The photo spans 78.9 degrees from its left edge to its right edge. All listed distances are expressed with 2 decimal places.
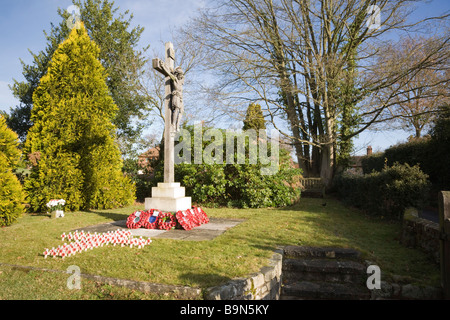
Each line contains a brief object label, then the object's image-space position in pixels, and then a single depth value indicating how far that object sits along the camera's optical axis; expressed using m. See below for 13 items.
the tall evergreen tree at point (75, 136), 8.81
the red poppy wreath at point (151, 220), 6.27
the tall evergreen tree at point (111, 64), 16.52
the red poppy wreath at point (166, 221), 6.25
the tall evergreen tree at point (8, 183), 6.71
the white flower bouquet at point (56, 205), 8.01
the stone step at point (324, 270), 4.01
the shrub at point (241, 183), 10.23
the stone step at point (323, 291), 3.72
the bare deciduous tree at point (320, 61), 11.80
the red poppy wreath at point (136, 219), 6.28
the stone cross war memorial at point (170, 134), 6.56
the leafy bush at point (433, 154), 9.99
